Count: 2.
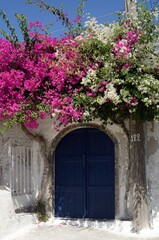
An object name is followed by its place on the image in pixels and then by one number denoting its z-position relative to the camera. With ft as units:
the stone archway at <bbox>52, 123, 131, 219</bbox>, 30.94
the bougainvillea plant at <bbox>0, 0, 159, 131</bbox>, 25.73
